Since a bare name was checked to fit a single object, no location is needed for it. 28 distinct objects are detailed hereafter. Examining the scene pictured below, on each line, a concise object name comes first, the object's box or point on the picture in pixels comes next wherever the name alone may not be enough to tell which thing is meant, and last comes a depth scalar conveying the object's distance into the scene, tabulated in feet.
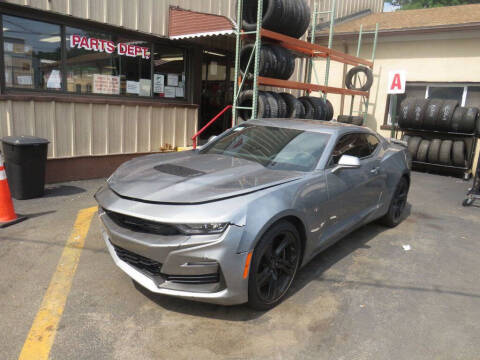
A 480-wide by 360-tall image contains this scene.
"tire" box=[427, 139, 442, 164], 32.99
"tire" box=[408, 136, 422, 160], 33.96
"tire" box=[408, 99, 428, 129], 33.47
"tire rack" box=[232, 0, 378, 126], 23.54
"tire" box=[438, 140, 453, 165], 32.48
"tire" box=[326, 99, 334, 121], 32.53
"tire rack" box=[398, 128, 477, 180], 32.34
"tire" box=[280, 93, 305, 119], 28.04
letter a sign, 34.37
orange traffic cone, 15.65
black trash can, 18.74
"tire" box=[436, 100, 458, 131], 32.01
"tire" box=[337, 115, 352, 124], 36.61
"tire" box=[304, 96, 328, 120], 31.42
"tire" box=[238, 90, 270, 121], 25.49
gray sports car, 8.89
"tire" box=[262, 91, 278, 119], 25.88
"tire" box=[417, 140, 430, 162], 33.47
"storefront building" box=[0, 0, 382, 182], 20.77
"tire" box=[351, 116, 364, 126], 36.42
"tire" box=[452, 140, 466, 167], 31.78
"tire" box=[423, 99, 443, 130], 32.65
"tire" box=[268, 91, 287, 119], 26.76
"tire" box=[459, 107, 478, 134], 31.14
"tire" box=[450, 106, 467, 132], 31.71
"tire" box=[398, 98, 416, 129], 34.08
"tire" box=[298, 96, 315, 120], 30.78
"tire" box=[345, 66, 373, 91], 38.09
